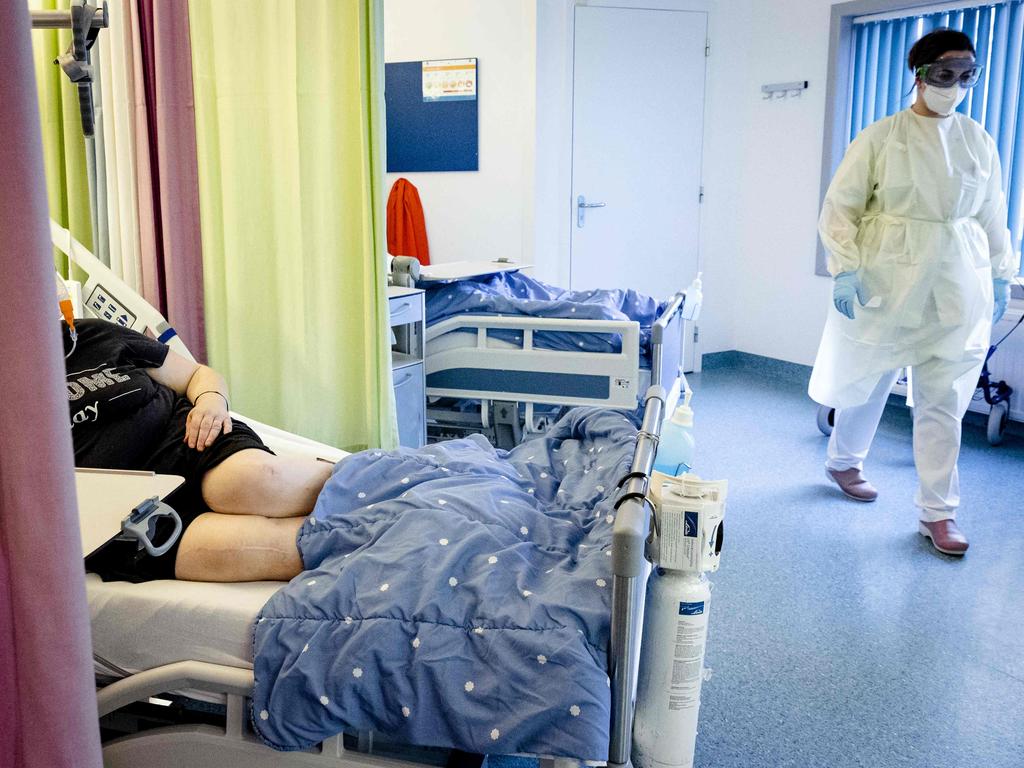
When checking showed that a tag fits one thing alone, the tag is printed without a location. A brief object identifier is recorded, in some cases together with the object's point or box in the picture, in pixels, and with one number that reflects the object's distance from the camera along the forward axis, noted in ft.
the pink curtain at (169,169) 9.53
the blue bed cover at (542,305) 10.95
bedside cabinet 10.59
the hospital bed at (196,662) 5.07
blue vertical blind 14.43
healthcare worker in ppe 10.44
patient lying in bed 5.85
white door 17.08
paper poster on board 16.24
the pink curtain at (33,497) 2.88
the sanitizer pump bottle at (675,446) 7.54
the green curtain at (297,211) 9.18
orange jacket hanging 17.29
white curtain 9.55
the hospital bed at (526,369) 10.75
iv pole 4.85
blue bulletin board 16.35
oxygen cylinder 4.65
